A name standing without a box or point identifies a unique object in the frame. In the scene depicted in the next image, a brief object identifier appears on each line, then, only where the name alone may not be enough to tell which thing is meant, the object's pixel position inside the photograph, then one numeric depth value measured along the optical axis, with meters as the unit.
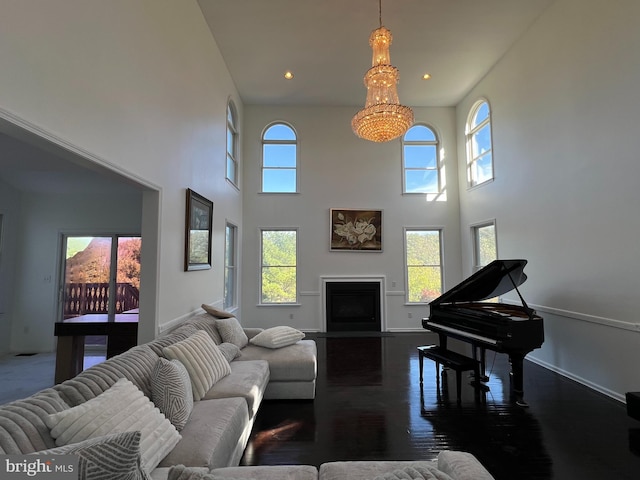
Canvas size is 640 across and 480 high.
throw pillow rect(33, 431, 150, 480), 1.00
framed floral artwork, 7.00
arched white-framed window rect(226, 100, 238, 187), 6.00
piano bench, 3.27
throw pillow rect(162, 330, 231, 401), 2.35
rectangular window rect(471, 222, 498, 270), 6.04
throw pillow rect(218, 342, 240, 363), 3.16
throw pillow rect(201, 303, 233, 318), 3.90
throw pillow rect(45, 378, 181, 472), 1.32
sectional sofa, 1.10
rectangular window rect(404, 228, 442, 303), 7.04
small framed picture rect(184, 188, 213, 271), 3.77
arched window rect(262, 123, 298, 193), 7.14
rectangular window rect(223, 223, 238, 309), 6.05
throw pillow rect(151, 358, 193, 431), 1.86
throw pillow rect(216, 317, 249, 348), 3.57
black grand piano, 3.18
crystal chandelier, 3.72
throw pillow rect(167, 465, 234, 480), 1.04
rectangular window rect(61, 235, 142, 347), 5.15
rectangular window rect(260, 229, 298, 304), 6.95
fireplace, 6.86
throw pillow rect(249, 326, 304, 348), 3.63
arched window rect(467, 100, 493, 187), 6.10
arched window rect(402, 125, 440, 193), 7.28
